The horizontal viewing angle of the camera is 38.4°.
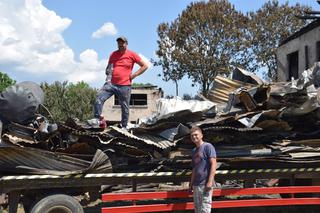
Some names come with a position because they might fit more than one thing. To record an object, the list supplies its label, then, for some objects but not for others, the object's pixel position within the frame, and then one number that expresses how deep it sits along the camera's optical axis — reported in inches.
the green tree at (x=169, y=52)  1437.0
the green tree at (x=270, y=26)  1432.1
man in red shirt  324.8
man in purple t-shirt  258.1
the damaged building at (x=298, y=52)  686.5
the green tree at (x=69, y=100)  1509.6
